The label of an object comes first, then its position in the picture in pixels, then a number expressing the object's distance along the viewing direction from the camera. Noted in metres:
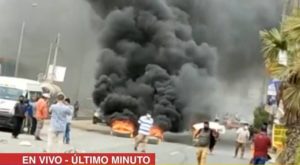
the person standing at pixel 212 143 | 25.30
